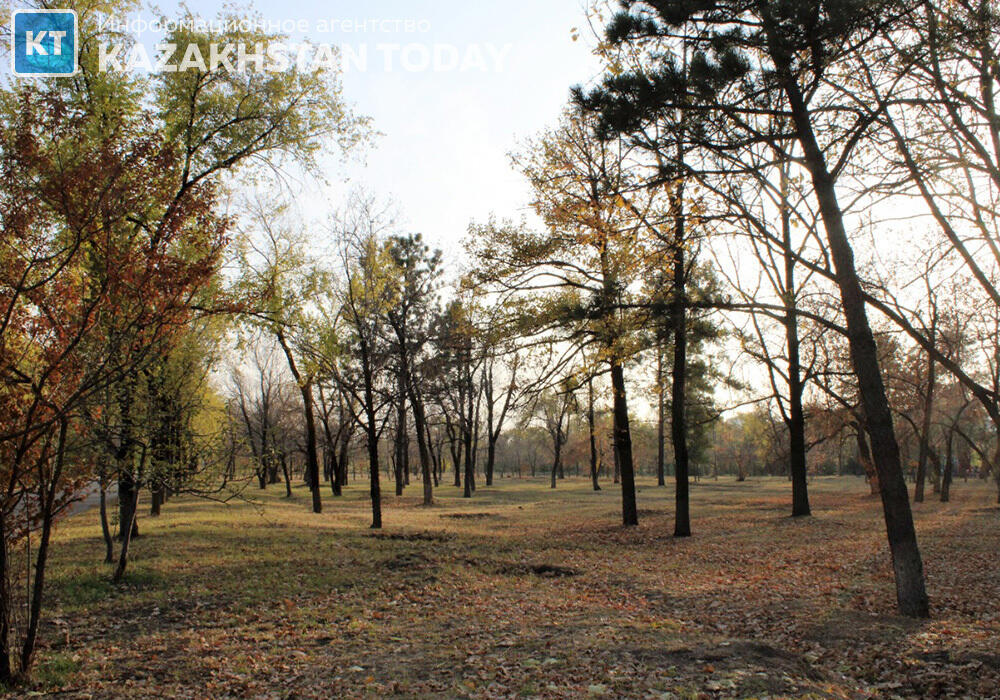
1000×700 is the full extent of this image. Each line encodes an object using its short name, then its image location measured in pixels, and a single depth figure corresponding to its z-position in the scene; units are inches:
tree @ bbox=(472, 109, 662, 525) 346.0
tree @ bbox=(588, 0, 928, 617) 264.7
